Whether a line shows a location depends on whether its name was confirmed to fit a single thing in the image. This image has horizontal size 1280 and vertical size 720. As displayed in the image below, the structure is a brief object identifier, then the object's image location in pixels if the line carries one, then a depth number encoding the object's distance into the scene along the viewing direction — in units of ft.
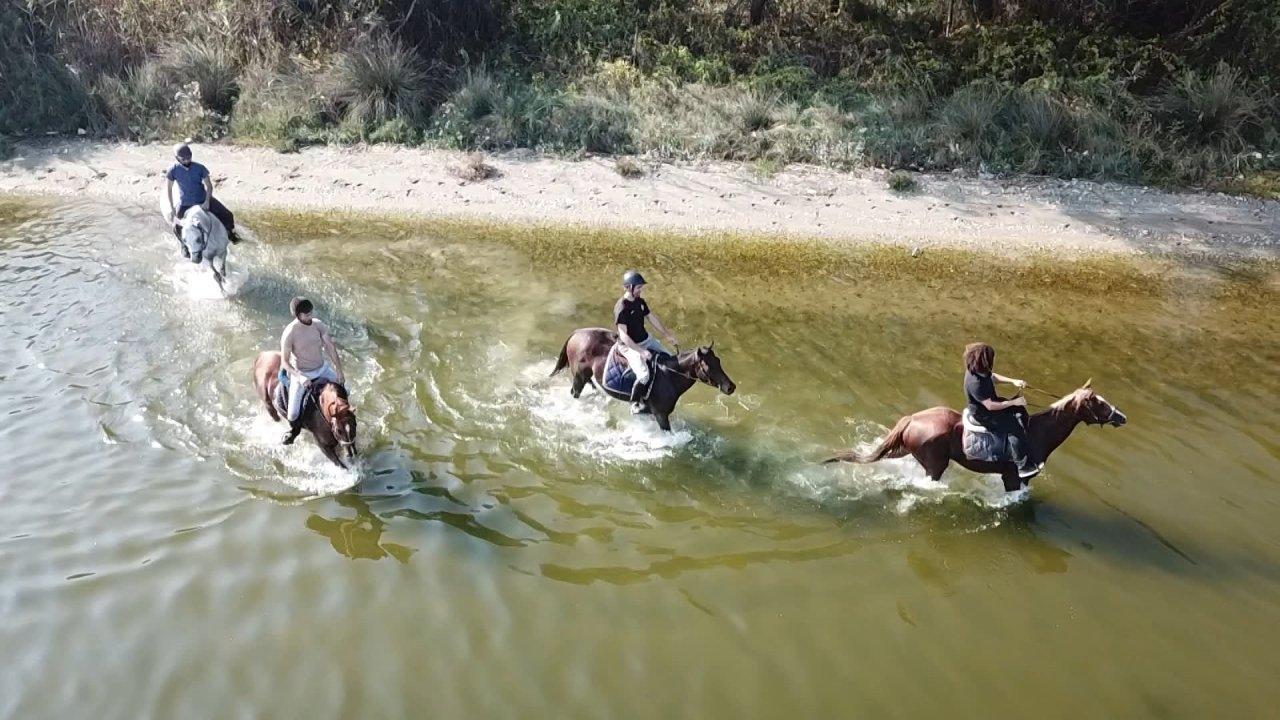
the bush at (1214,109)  58.70
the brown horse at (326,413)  26.76
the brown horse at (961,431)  26.02
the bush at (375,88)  67.21
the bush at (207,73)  69.97
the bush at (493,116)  65.31
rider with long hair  25.26
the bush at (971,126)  60.03
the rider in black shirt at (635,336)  30.86
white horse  42.80
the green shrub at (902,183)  57.62
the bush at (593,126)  64.28
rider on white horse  44.19
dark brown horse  29.76
